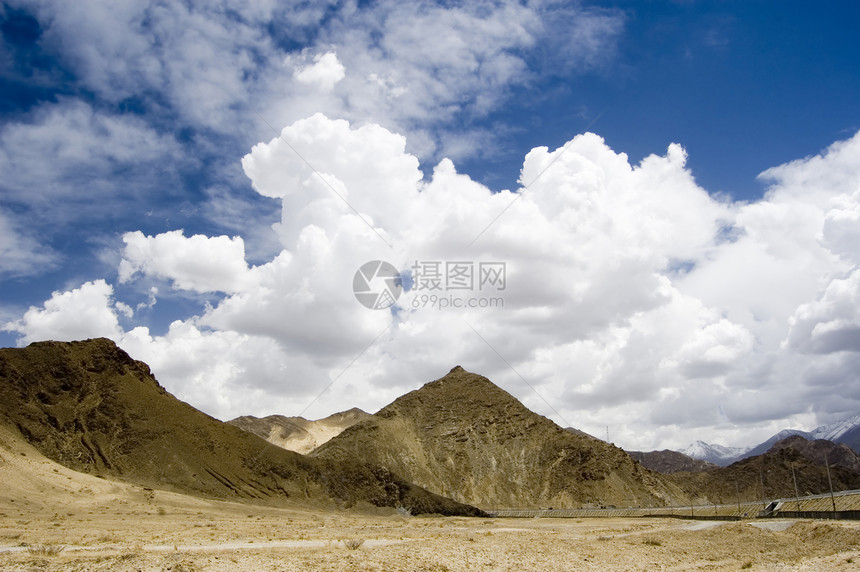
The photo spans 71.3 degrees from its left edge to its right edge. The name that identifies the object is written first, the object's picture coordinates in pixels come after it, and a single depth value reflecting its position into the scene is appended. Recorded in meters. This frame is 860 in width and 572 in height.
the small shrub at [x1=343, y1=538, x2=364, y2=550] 34.47
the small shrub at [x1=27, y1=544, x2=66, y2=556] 27.72
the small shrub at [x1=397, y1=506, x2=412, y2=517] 108.12
